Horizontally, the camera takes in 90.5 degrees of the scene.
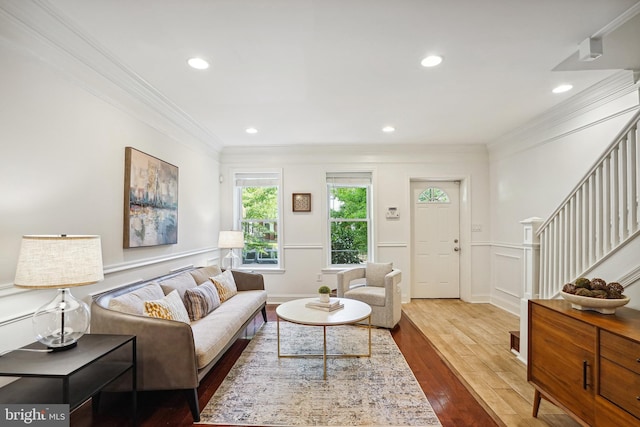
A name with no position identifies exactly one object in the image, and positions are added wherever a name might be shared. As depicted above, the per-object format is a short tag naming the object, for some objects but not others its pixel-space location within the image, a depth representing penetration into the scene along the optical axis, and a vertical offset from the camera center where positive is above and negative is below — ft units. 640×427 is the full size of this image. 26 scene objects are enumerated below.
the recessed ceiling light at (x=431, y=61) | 7.92 +3.98
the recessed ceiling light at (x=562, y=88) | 9.81 +4.05
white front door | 17.35 -1.71
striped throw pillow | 9.60 -2.66
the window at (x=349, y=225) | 17.47 -0.47
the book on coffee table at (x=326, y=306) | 9.98 -2.88
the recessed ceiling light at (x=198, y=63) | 8.02 +3.94
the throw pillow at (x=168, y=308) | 7.47 -2.26
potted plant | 10.28 -2.52
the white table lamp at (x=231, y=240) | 14.61 -1.11
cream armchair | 12.44 -3.10
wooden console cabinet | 4.96 -2.60
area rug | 6.82 -4.35
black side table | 4.75 -2.50
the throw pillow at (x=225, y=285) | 11.68 -2.63
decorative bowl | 5.85 -1.62
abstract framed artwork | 9.06 +0.48
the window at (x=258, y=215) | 17.38 +0.06
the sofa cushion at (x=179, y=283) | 9.51 -2.16
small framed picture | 16.92 +0.76
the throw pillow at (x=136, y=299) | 7.27 -2.07
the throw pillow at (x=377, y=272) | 14.17 -2.52
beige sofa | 6.70 -2.82
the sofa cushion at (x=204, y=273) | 11.69 -2.23
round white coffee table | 8.89 -2.95
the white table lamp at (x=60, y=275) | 4.97 -0.98
